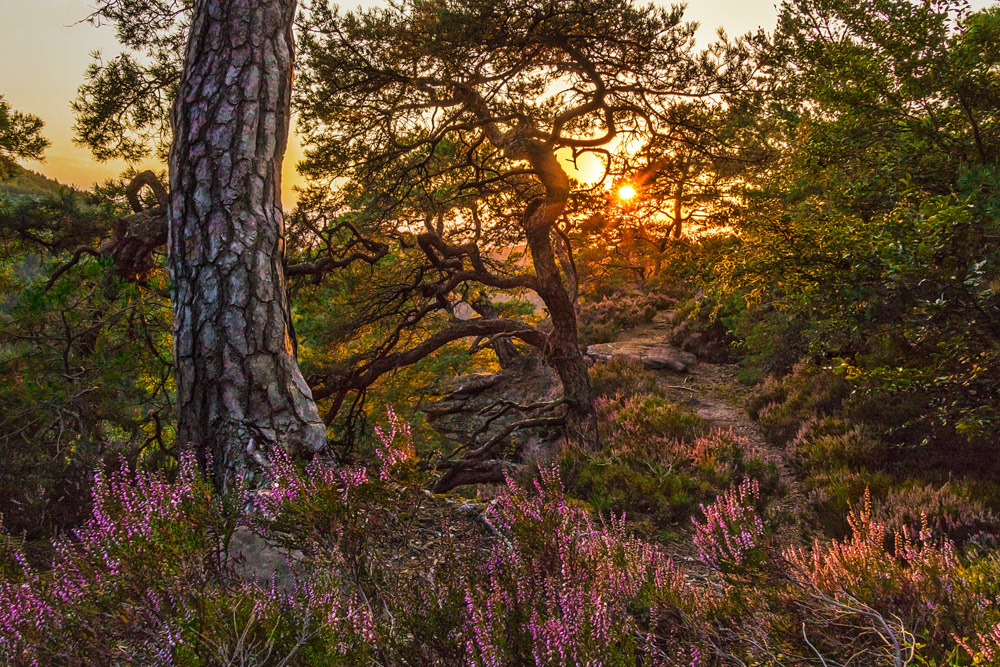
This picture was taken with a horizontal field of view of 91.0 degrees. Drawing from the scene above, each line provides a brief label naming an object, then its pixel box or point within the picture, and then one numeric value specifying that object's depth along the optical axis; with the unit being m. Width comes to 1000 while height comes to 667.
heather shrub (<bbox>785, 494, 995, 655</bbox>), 2.19
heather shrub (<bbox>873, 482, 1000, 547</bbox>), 4.97
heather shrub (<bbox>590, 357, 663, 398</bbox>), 12.28
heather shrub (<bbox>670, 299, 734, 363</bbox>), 14.86
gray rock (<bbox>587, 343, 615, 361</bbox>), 15.09
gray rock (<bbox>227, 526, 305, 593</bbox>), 2.15
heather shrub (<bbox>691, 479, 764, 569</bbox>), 2.44
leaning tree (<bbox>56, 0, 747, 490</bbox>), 2.94
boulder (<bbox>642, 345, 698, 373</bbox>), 14.14
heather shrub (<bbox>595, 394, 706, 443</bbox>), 9.36
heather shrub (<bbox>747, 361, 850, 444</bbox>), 8.98
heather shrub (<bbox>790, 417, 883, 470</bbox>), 7.07
